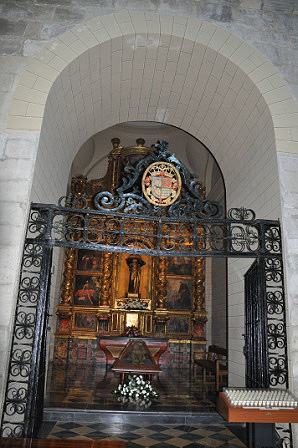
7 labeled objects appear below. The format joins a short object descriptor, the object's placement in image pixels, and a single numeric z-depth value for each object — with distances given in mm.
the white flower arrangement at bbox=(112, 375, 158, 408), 6906
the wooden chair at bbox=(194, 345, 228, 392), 7574
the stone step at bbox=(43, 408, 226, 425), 5938
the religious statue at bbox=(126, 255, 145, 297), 12445
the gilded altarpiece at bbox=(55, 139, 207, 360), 12133
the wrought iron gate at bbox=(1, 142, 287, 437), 4352
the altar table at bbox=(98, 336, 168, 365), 10016
